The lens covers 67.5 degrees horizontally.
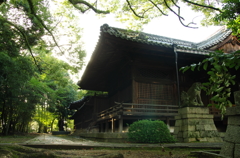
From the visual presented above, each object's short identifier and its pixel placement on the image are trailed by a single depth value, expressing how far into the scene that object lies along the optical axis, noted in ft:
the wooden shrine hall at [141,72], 33.60
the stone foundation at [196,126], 25.52
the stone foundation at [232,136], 10.27
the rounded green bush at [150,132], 22.10
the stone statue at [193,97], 27.35
